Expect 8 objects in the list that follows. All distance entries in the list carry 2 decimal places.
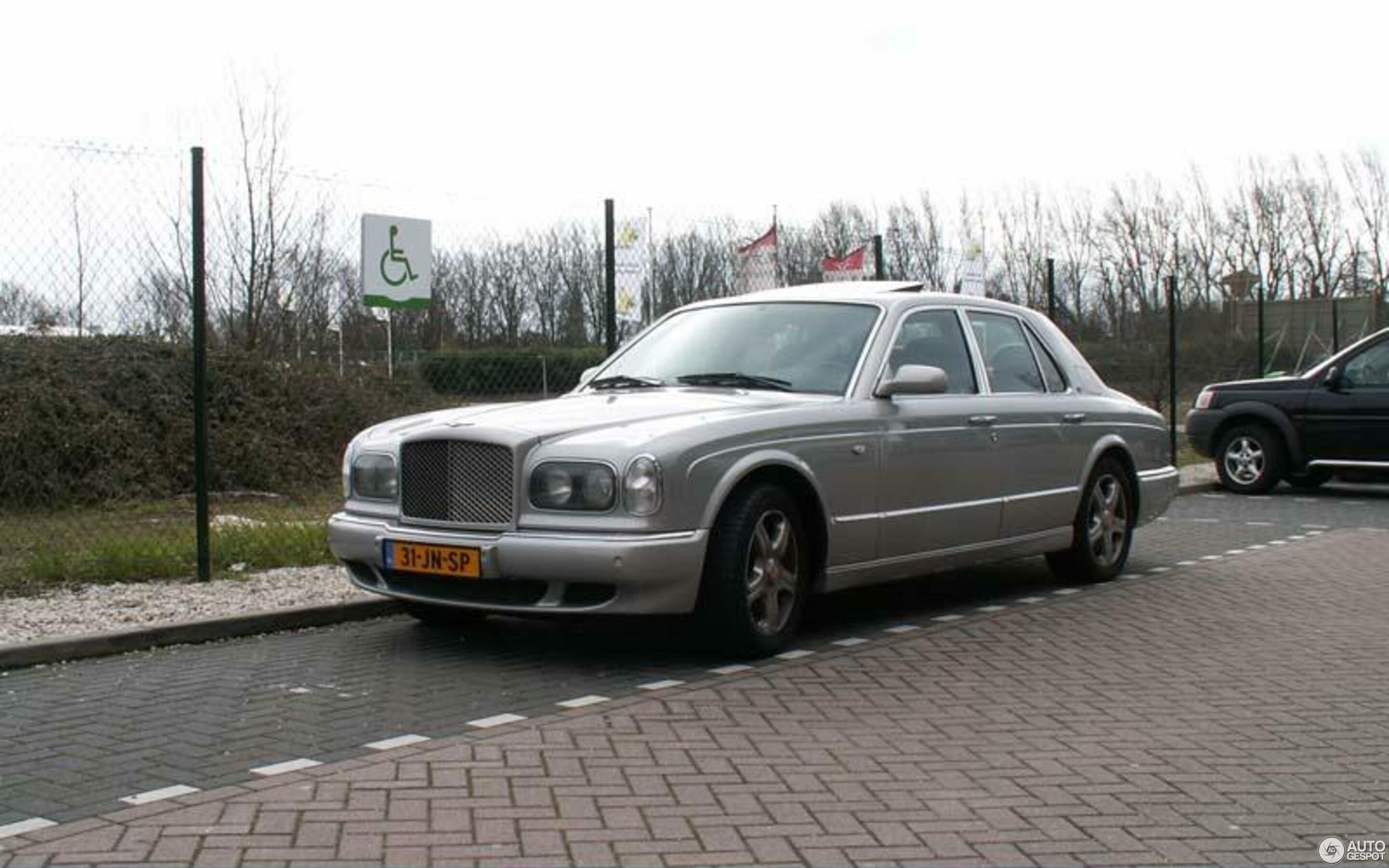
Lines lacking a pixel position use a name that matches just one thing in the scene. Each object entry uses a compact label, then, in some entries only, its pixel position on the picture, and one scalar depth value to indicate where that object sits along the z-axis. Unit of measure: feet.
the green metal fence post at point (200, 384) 27.58
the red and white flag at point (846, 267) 52.16
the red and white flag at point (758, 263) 49.21
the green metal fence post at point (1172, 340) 61.72
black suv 49.44
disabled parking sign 32.32
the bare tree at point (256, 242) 43.80
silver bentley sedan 20.70
